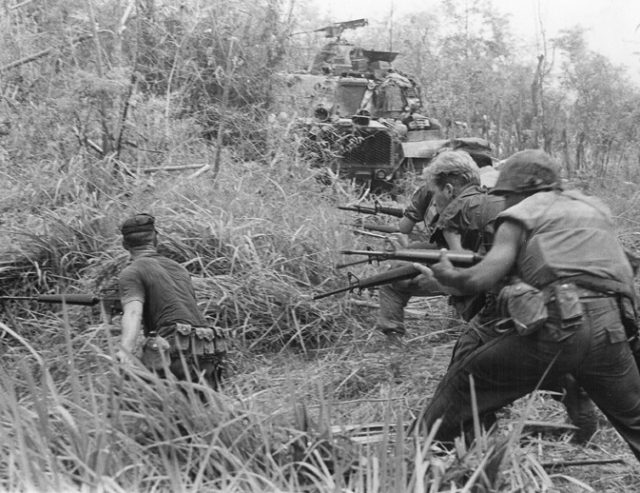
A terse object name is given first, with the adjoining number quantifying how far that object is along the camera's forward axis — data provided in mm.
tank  10242
